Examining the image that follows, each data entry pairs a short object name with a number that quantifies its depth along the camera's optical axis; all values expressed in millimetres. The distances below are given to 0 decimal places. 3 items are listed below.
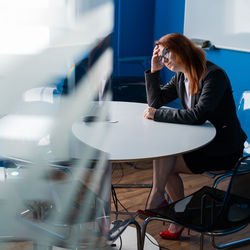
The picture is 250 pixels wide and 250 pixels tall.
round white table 1744
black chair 1589
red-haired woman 2184
